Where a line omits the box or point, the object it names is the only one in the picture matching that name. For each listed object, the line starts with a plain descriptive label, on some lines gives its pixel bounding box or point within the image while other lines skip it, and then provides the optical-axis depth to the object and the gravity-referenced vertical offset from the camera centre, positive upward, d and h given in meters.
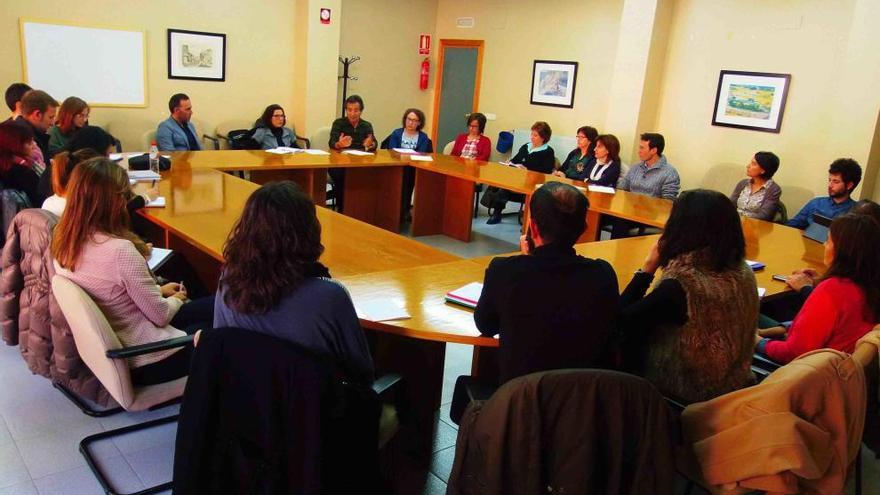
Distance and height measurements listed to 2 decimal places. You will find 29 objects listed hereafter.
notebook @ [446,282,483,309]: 2.32 -0.65
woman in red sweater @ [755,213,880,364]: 2.26 -0.53
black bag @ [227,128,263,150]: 6.42 -0.56
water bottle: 4.42 -0.54
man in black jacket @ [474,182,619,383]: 1.79 -0.49
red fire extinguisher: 8.90 +0.30
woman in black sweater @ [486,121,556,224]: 6.45 -0.45
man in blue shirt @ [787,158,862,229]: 4.49 -0.38
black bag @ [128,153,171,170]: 4.50 -0.59
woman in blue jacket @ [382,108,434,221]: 6.41 -0.42
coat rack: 8.12 +0.24
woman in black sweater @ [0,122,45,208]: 3.50 -0.51
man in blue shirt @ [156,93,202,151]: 5.67 -0.43
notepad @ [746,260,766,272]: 3.20 -0.62
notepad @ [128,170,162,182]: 4.22 -0.63
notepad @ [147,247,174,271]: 2.70 -0.73
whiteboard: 6.13 +0.03
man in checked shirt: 5.39 -0.41
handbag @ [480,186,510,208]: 6.62 -0.88
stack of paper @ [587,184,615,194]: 5.16 -0.55
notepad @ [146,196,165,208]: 3.59 -0.67
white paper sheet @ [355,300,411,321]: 2.13 -0.68
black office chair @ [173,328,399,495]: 1.50 -0.75
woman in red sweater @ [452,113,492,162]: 6.67 -0.37
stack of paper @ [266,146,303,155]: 5.77 -0.55
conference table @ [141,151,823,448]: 2.35 -0.67
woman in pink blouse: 2.17 -0.62
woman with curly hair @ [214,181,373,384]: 1.69 -0.48
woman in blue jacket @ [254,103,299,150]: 6.28 -0.41
